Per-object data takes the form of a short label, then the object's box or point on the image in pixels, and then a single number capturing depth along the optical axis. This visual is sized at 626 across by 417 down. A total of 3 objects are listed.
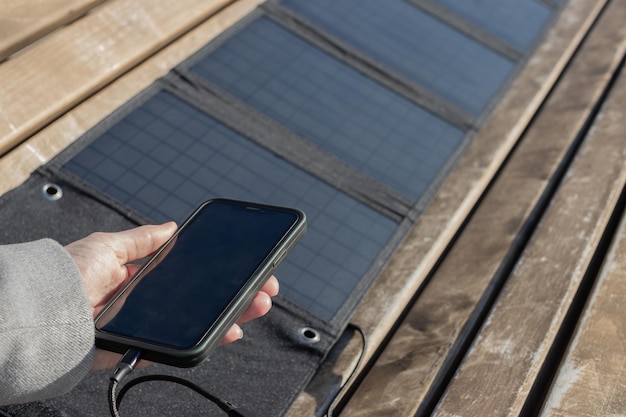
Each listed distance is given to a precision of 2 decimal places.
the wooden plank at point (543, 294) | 1.42
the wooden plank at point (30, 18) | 1.84
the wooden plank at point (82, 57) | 1.76
